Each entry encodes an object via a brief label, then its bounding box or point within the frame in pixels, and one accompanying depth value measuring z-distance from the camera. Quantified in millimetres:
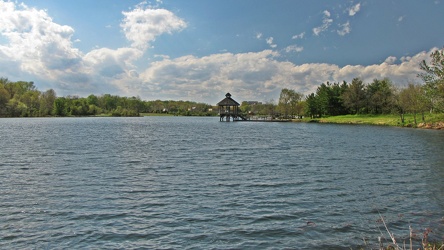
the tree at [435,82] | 55131
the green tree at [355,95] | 102712
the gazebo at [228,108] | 107944
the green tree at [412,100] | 65625
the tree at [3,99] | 137912
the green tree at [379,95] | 94875
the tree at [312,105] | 117312
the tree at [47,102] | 156062
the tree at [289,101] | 130000
